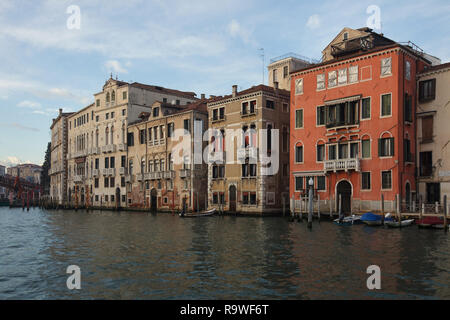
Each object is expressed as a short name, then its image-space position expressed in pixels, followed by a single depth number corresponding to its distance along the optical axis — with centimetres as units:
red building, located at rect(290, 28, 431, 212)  2900
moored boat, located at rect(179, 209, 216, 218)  3753
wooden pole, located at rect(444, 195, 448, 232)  2308
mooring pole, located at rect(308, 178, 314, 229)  2677
